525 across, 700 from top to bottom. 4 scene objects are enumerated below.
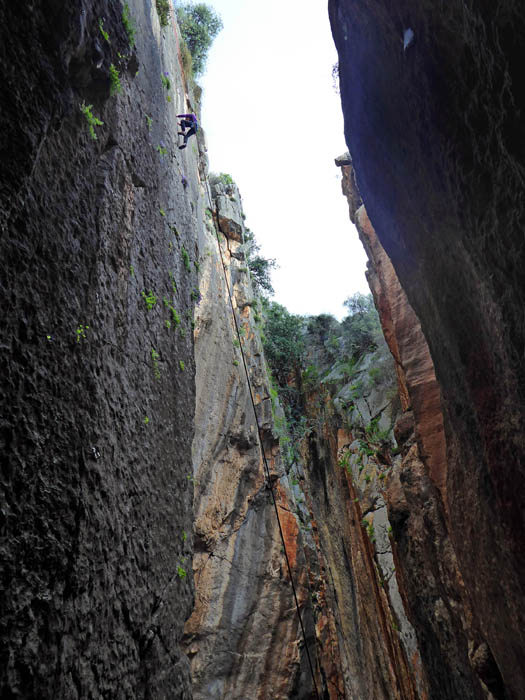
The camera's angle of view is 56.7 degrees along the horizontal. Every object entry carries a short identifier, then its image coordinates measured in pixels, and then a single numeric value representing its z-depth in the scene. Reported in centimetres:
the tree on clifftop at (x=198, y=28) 1745
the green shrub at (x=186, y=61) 1392
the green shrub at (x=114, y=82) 510
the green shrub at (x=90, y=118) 436
